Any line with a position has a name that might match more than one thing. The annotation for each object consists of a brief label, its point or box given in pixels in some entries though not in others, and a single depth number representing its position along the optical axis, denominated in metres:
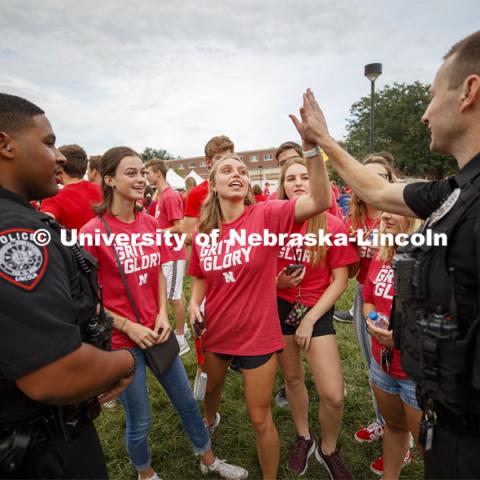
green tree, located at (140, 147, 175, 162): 98.00
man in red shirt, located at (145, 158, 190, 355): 5.24
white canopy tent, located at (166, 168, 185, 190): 18.12
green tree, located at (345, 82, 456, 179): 32.76
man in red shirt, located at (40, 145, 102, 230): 3.78
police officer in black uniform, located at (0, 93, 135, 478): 1.18
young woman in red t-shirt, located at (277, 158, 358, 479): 2.78
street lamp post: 10.70
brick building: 71.38
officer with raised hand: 1.34
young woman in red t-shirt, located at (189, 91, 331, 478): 2.49
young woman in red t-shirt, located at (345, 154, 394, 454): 3.24
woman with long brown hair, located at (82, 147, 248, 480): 2.58
